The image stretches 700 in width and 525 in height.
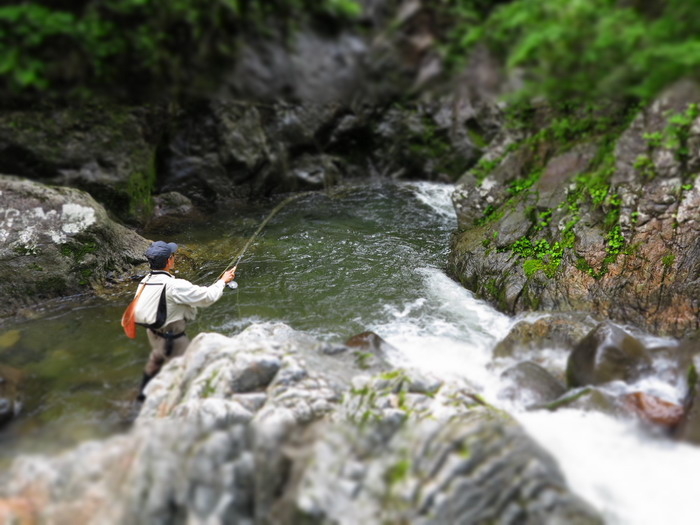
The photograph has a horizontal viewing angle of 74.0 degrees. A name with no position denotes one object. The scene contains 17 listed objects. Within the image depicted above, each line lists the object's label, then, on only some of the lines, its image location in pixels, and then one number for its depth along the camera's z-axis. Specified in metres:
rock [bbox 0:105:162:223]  10.92
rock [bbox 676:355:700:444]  4.96
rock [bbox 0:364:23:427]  6.22
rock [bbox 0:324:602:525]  3.55
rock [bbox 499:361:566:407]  5.95
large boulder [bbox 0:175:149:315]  8.88
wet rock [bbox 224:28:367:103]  7.66
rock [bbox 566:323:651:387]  5.99
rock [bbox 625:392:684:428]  5.25
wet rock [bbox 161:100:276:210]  13.64
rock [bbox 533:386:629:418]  5.50
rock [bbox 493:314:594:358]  6.96
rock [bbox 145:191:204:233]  12.84
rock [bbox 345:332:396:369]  6.37
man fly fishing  6.12
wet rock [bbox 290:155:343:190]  16.02
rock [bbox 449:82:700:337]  6.84
